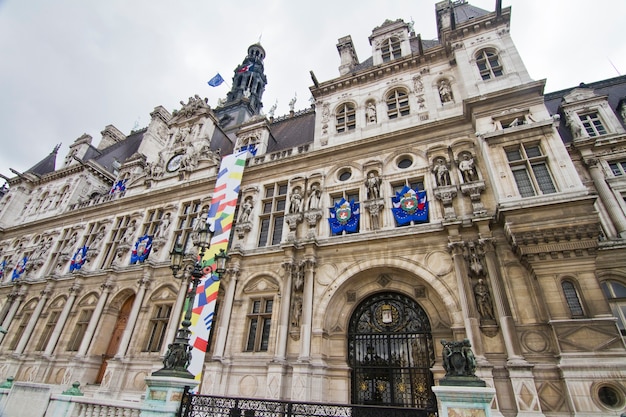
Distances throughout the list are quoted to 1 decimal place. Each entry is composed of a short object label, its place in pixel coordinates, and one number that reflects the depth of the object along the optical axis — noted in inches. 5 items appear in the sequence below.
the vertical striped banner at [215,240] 548.1
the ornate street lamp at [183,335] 330.3
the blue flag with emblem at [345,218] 583.7
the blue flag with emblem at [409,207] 540.4
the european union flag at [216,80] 1309.1
